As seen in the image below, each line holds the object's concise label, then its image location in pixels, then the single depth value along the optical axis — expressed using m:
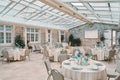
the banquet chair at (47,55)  5.28
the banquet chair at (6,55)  4.91
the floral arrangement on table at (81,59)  2.69
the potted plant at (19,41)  7.28
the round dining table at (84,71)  2.20
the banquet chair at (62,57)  3.61
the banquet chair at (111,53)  4.91
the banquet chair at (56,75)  1.99
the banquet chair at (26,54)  5.42
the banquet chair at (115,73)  2.63
